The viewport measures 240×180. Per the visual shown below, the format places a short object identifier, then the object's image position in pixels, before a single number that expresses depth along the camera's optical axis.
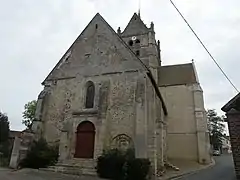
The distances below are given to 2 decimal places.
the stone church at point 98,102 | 11.51
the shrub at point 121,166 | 9.69
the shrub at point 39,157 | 11.89
